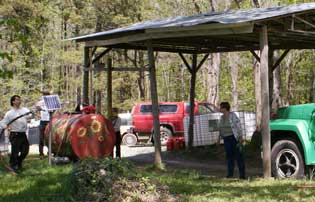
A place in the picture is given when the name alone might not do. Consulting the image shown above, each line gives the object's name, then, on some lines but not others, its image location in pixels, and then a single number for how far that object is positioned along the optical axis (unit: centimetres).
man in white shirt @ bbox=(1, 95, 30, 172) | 1274
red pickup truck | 2372
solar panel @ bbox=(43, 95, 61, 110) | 1342
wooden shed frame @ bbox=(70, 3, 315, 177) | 1144
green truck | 1091
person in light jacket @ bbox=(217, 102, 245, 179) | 1177
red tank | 1437
